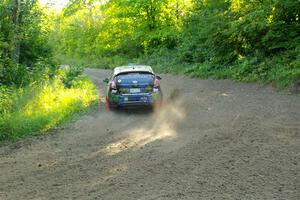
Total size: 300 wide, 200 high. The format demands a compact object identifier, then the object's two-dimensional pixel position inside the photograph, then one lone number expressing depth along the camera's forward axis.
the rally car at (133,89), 13.82
